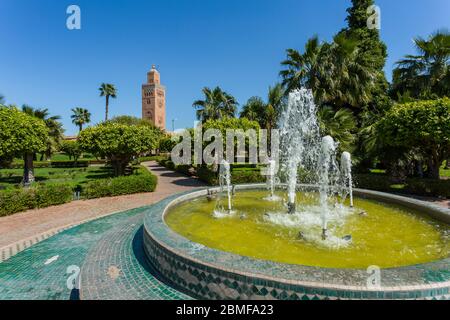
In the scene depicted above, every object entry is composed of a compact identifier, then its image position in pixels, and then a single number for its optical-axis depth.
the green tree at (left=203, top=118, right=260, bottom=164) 18.02
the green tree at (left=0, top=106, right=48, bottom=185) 14.09
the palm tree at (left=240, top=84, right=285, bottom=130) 24.56
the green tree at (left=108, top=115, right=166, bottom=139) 61.96
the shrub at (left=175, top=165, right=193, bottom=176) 24.85
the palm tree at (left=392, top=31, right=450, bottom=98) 15.59
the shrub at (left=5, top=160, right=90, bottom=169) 38.81
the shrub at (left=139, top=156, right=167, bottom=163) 49.78
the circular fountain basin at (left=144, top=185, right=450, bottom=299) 3.31
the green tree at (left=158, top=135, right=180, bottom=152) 32.83
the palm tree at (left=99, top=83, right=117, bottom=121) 54.62
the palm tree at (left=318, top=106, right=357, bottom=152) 15.58
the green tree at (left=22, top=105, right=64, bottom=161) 23.49
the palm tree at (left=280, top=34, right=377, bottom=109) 17.17
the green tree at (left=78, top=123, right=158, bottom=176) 17.34
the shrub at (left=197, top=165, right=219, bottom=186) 17.91
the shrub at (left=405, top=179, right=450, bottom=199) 12.56
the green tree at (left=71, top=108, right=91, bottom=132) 54.42
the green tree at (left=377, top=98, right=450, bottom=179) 11.62
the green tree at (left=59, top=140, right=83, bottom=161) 38.16
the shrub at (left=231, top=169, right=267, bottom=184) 17.14
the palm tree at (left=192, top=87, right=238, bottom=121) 29.36
